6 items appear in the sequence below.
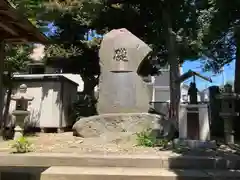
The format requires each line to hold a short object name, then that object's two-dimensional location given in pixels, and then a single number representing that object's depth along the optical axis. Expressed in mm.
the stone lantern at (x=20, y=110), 5763
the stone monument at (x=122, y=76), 5430
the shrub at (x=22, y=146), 3932
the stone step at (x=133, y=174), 3066
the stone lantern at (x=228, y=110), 5216
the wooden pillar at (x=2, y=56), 5795
